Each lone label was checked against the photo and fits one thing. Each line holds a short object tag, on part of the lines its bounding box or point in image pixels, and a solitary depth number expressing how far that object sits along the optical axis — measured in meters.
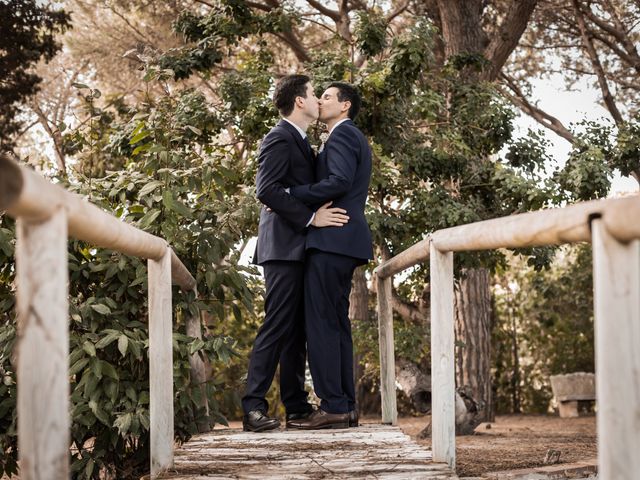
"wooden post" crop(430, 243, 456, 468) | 3.14
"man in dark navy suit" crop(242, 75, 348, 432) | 4.17
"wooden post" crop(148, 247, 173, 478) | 3.15
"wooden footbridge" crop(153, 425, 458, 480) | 3.03
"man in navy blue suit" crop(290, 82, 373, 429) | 4.16
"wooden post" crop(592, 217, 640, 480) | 1.75
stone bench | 13.59
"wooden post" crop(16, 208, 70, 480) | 1.76
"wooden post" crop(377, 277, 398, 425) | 4.82
